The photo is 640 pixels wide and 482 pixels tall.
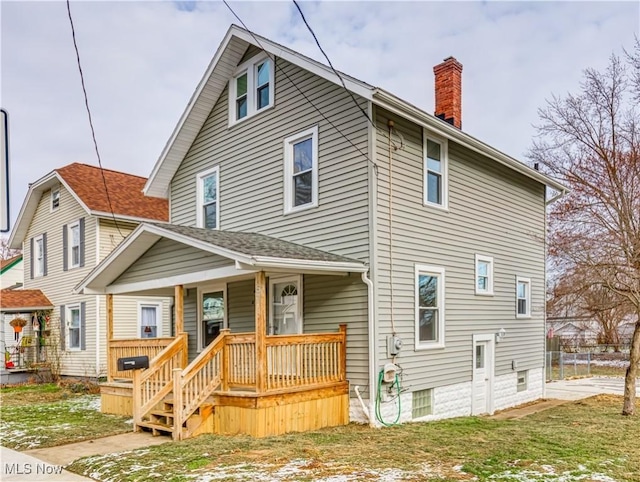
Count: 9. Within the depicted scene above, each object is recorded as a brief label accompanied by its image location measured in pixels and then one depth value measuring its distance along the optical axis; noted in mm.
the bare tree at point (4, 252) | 42719
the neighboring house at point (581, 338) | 31534
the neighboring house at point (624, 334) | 30755
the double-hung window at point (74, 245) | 19422
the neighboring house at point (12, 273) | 28547
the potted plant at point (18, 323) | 20438
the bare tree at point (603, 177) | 12078
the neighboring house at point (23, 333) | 19688
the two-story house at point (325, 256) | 9188
